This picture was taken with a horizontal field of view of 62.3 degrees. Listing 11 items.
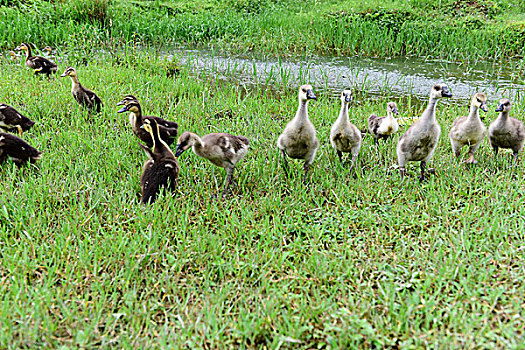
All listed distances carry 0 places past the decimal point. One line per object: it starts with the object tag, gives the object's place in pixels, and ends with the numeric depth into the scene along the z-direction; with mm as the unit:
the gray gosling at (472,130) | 4887
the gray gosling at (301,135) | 4535
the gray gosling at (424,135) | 4441
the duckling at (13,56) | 9023
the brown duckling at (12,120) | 5434
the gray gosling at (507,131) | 4887
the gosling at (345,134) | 4789
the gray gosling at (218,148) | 4422
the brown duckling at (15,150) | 4656
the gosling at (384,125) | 5594
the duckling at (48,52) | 9509
